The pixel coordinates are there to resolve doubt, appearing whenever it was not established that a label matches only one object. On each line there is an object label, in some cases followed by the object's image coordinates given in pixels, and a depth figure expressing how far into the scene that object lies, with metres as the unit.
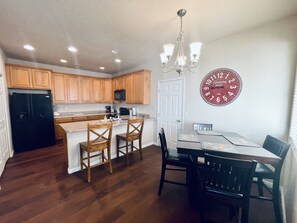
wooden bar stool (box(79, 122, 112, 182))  2.35
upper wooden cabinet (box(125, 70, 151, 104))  4.12
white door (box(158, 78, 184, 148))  3.51
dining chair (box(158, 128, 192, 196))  1.99
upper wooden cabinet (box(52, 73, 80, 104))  4.51
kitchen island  2.59
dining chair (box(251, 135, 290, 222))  1.58
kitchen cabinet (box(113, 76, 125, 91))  4.93
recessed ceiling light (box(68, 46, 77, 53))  3.05
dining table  1.49
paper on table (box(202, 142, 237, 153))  1.64
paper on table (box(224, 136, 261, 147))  1.85
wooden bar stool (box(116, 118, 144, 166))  3.03
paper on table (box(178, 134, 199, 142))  2.00
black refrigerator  3.53
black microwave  4.87
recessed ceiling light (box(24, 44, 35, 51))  2.97
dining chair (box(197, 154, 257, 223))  1.24
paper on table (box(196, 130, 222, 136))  2.35
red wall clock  2.57
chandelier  1.78
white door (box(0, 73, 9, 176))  2.70
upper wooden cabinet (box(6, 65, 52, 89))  3.56
